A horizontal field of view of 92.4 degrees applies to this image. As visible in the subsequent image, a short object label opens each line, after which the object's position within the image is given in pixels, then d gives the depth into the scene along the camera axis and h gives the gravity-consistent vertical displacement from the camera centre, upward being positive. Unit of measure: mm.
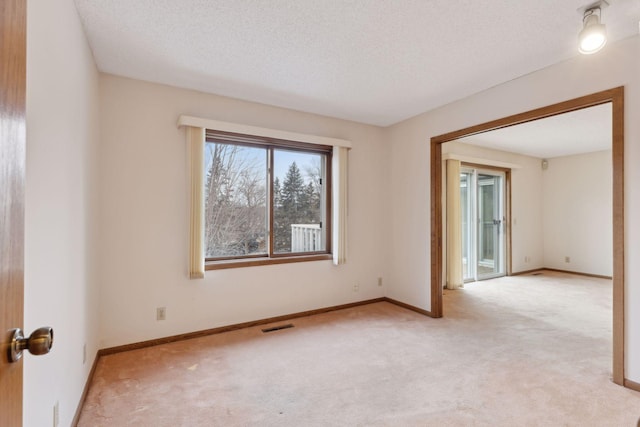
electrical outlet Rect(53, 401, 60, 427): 1432 -947
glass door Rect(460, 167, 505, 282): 5672 -168
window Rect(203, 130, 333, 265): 3297 +180
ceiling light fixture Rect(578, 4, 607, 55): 1870 +1122
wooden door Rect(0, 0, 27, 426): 640 +57
